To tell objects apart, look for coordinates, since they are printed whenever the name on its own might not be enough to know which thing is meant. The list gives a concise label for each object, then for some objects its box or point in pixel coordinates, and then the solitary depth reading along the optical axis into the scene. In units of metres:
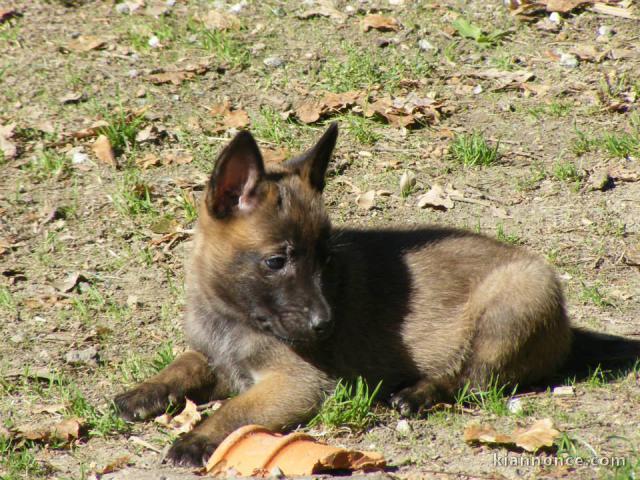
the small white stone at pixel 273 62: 17.86
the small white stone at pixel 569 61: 17.81
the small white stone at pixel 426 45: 18.36
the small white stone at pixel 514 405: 9.89
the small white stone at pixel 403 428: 9.70
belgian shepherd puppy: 9.67
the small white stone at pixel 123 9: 19.28
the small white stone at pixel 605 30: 18.64
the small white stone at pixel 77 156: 15.23
